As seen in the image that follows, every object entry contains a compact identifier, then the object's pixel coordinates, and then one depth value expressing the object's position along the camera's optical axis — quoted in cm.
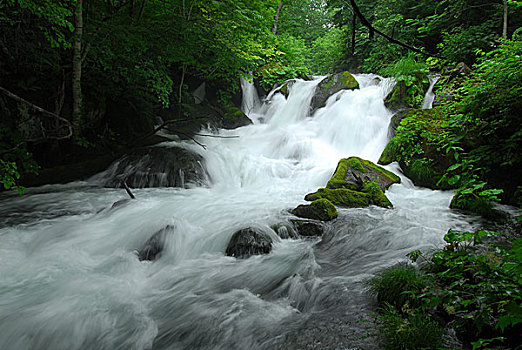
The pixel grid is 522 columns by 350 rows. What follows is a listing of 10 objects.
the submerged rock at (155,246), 402
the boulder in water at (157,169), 729
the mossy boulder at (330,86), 1252
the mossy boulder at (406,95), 916
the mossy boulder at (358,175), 620
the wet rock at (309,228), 453
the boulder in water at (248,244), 401
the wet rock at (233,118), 1315
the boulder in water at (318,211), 495
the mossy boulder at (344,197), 560
